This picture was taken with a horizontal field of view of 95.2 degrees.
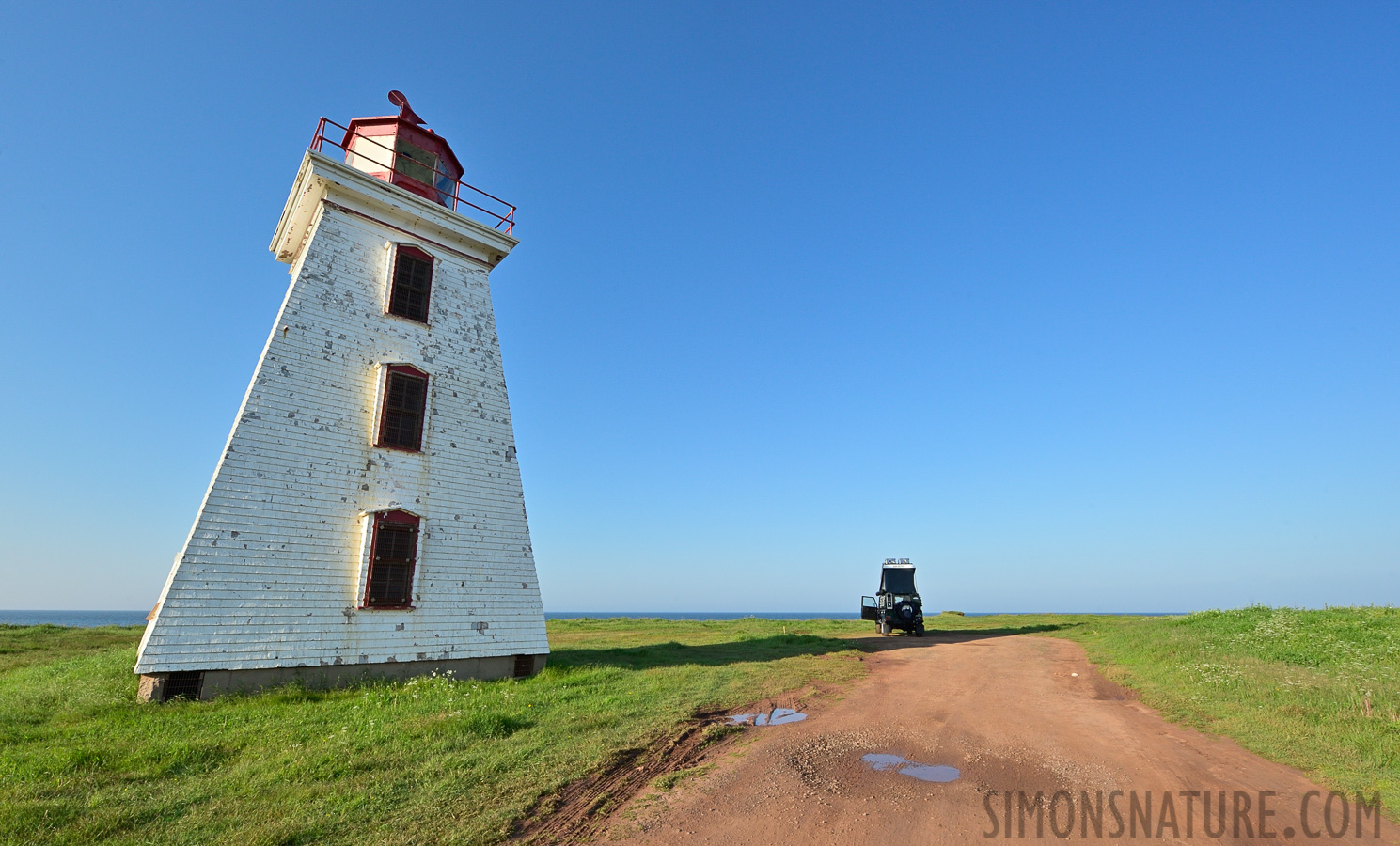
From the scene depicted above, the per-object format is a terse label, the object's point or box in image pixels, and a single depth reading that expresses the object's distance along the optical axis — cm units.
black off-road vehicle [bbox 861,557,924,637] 2930
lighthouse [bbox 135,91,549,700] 1239
